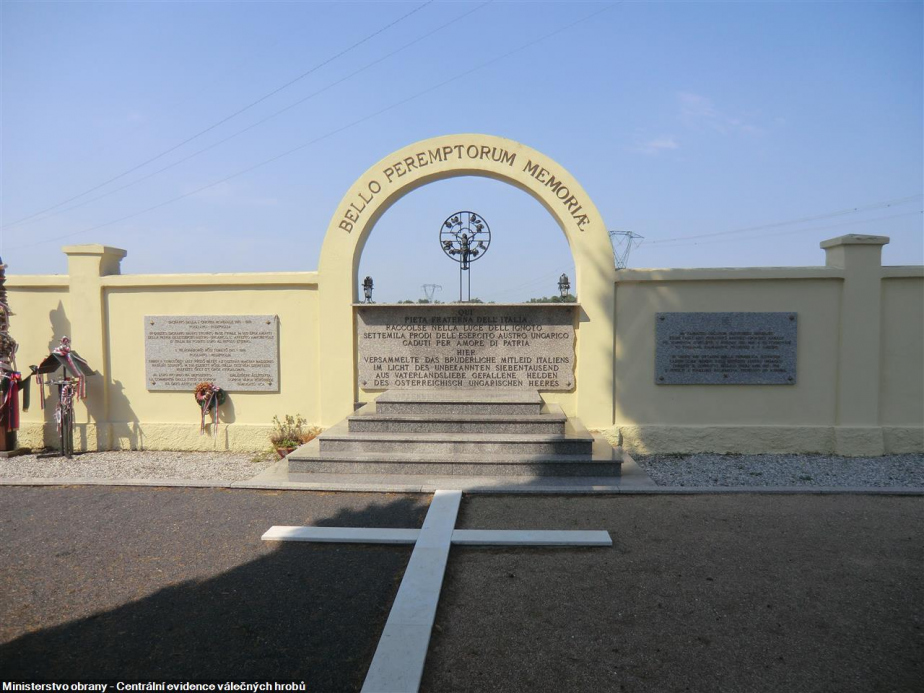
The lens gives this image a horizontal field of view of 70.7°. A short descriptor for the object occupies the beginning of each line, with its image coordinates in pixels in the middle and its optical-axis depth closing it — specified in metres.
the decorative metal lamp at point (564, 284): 9.52
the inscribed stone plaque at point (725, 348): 8.44
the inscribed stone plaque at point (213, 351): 9.07
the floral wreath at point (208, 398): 9.02
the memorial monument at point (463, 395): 7.23
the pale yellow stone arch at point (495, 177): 8.68
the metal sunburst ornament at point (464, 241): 9.34
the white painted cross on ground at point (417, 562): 3.18
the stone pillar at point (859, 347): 8.31
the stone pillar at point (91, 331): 9.17
